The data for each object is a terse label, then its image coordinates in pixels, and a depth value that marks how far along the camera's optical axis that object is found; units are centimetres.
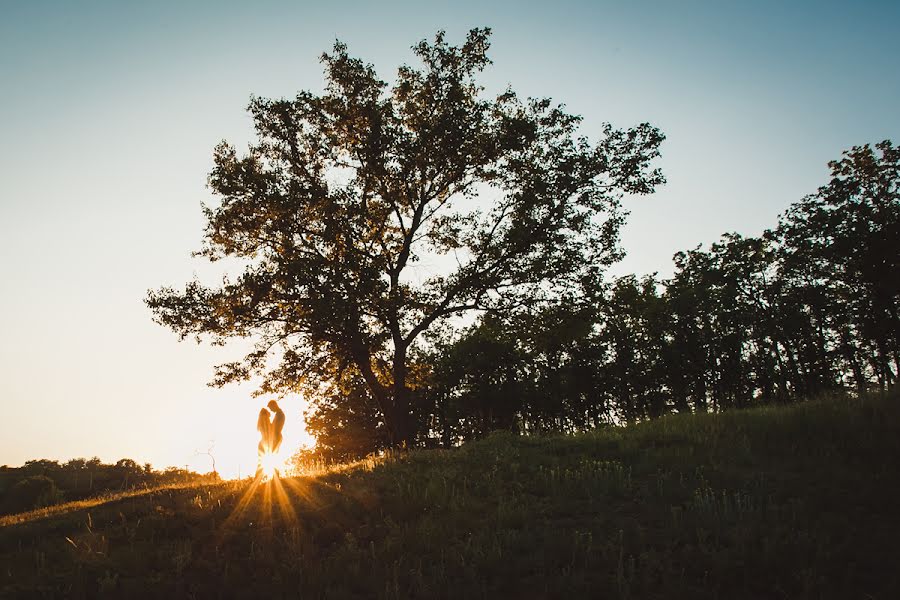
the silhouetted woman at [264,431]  1215
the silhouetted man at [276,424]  1221
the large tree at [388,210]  1614
